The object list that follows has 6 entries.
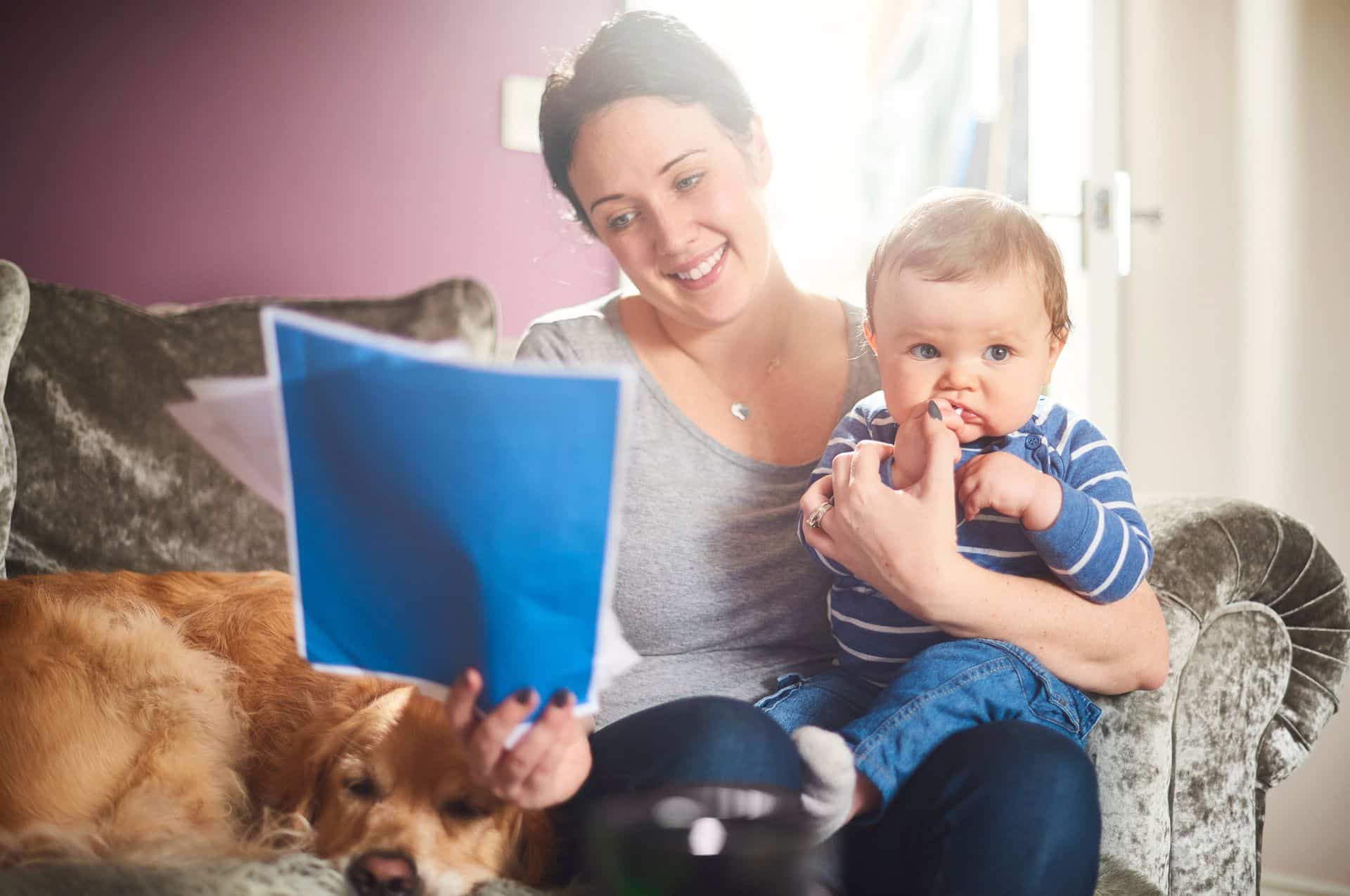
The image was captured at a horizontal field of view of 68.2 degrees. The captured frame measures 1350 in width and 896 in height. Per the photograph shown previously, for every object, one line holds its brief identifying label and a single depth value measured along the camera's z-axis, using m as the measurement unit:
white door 2.12
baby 0.81
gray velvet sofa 1.01
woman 0.74
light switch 2.39
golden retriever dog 0.87
